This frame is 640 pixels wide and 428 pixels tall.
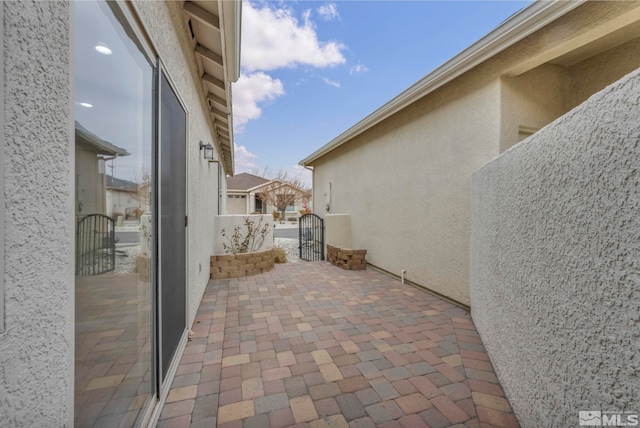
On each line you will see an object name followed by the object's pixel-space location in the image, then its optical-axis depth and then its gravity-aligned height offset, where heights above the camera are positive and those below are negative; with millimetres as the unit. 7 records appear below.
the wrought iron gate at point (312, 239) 10539 -1090
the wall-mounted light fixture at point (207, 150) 4856 +1161
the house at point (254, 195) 30141 +2016
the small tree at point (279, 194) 30719 +2124
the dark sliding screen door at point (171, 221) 2479 -91
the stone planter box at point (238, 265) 6500 -1300
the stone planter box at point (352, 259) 7633 -1316
